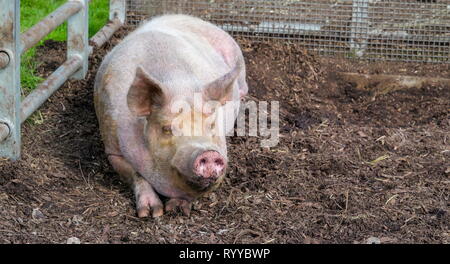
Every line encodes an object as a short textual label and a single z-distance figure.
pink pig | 4.57
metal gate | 4.96
